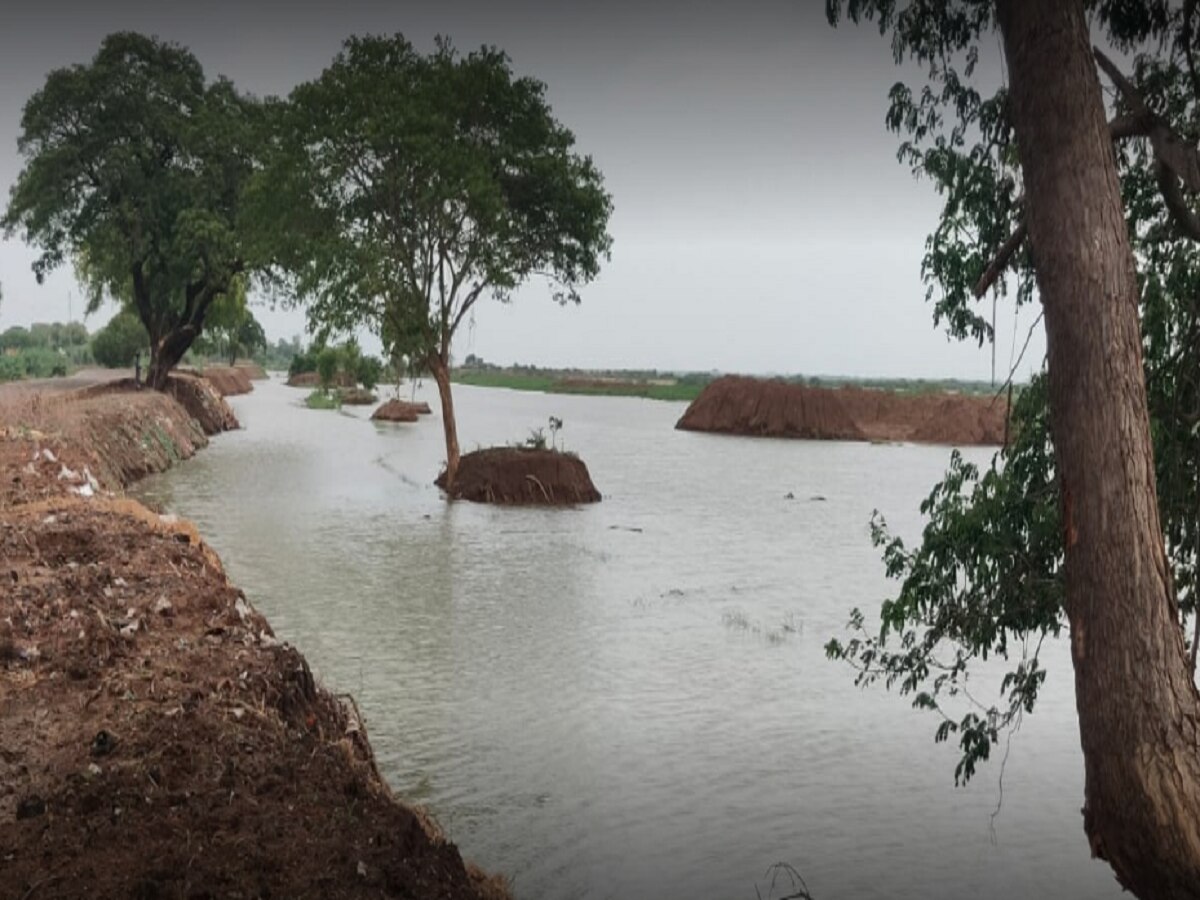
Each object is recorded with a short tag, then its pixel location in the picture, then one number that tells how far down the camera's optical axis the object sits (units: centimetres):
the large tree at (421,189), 2578
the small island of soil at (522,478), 2600
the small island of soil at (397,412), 6302
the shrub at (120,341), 6856
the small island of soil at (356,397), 8306
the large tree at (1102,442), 525
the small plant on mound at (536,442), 2727
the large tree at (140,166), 3612
